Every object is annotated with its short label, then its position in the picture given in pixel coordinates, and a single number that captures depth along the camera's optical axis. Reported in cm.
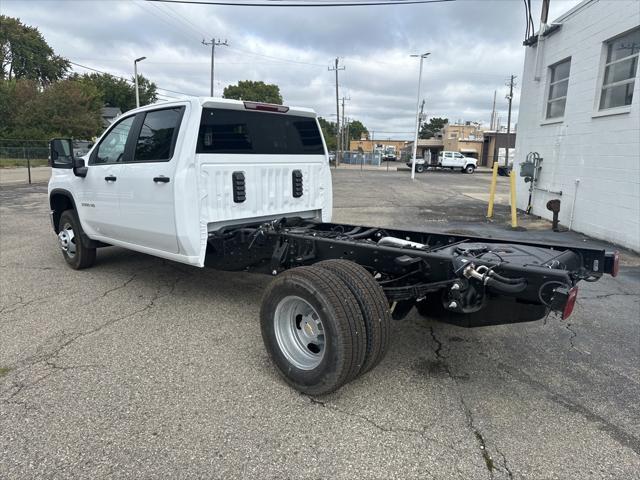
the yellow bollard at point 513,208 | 1108
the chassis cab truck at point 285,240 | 309
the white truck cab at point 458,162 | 4856
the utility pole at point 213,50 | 5291
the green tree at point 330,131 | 10152
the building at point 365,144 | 11860
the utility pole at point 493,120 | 8436
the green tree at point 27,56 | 6388
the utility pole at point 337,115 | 6316
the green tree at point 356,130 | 14762
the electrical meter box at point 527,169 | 1257
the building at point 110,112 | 6581
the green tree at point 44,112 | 4328
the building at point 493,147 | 5944
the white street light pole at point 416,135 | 3134
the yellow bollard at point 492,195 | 1268
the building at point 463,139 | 6719
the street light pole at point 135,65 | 3797
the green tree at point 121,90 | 7631
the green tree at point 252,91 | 7025
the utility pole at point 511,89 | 6644
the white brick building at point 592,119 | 874
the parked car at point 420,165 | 4782
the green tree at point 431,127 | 11914
